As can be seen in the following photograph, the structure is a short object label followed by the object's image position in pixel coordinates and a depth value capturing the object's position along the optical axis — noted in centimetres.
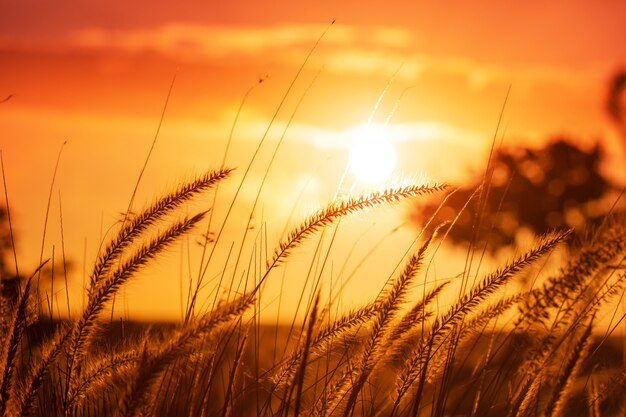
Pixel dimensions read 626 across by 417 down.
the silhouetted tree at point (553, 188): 4384
